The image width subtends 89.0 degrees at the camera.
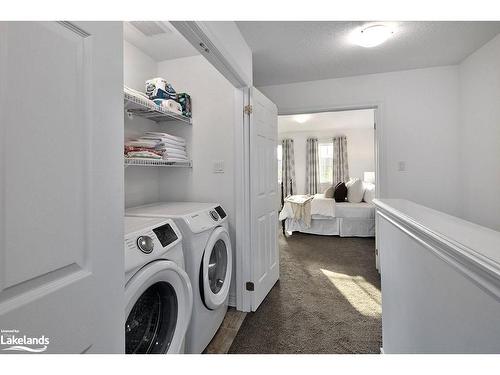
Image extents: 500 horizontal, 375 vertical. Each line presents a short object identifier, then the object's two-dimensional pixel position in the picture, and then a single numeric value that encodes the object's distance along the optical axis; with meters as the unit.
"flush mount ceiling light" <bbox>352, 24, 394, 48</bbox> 1.94
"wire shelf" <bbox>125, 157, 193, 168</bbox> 1.77
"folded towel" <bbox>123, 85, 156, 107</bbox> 1.68
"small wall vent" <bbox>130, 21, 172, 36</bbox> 1.81
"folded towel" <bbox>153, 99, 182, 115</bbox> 1.96
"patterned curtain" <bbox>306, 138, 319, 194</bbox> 7.32
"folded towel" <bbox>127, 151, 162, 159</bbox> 1.86
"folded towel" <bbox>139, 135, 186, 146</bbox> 2.02
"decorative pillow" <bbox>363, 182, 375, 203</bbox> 4.82
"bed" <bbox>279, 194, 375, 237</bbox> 4.43
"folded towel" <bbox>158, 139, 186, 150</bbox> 2.03
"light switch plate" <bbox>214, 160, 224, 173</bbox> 2.26
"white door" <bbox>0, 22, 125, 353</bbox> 0.47
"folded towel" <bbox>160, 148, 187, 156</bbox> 2.03
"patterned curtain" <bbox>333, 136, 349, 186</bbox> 7.03
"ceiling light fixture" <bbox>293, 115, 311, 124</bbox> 5.53
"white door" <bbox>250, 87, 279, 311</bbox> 2.15
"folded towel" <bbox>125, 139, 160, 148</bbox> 1.95
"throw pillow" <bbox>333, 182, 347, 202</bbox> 4.94
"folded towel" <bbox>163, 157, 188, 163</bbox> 2.04
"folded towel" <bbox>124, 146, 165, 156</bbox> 1.90
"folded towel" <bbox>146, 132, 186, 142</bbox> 2.03
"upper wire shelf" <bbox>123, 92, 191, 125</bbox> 1.70
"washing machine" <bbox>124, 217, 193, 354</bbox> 1.10
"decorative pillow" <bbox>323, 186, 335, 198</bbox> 5.07
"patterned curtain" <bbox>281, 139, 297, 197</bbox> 7.58
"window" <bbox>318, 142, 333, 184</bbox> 7.30
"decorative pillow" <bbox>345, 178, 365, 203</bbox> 4.87
